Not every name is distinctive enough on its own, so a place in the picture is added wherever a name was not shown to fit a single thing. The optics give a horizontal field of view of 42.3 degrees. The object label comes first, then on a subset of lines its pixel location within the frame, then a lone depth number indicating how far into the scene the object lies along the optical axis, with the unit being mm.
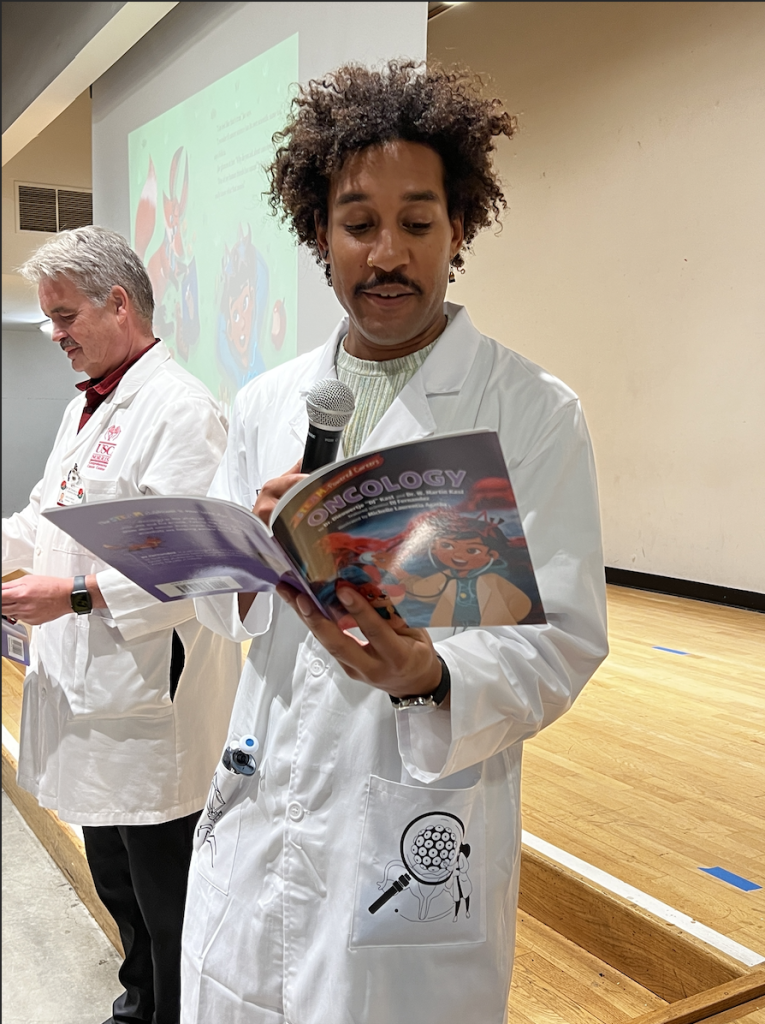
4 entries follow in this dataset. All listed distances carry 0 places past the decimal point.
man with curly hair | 1017
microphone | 944
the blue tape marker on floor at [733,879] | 2090
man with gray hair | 1887
